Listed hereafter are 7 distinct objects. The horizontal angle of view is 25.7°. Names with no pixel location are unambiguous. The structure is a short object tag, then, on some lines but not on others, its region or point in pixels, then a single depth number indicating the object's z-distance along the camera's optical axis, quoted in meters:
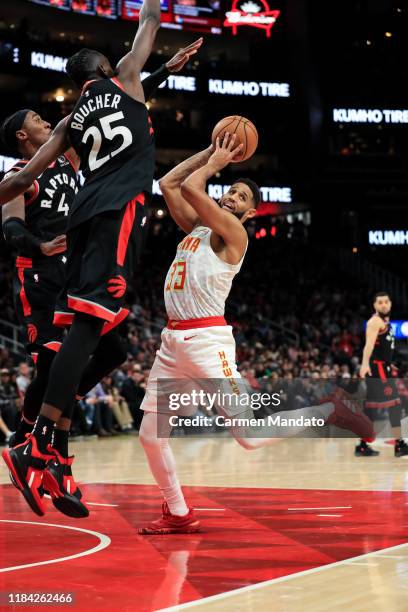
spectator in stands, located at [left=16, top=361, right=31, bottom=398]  14.99
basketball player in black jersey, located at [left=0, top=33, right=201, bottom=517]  4.74
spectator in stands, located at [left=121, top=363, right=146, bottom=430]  17.67
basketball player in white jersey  5.85
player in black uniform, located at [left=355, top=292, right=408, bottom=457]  12.30
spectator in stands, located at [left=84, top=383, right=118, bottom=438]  16.59
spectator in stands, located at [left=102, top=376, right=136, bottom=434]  17.22
